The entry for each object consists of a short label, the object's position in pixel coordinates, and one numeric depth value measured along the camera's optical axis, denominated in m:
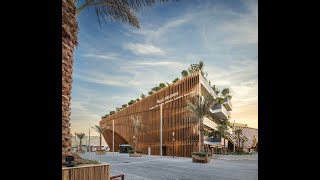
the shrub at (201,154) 20.32
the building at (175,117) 30.63
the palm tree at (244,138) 38.16
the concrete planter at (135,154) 28.85
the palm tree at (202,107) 24.91
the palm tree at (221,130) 31.90
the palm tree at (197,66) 37.92
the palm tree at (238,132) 37.58
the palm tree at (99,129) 46.55
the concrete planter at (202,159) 20.14
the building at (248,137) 41.32
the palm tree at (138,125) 40.03
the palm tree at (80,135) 54.66
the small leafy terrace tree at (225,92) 42.18
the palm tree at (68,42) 3.72
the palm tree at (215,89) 41.57
